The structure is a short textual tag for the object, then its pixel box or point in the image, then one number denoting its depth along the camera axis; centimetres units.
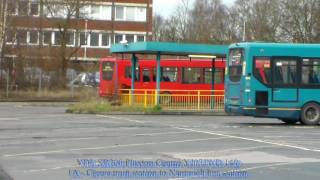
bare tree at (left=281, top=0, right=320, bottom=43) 6112
